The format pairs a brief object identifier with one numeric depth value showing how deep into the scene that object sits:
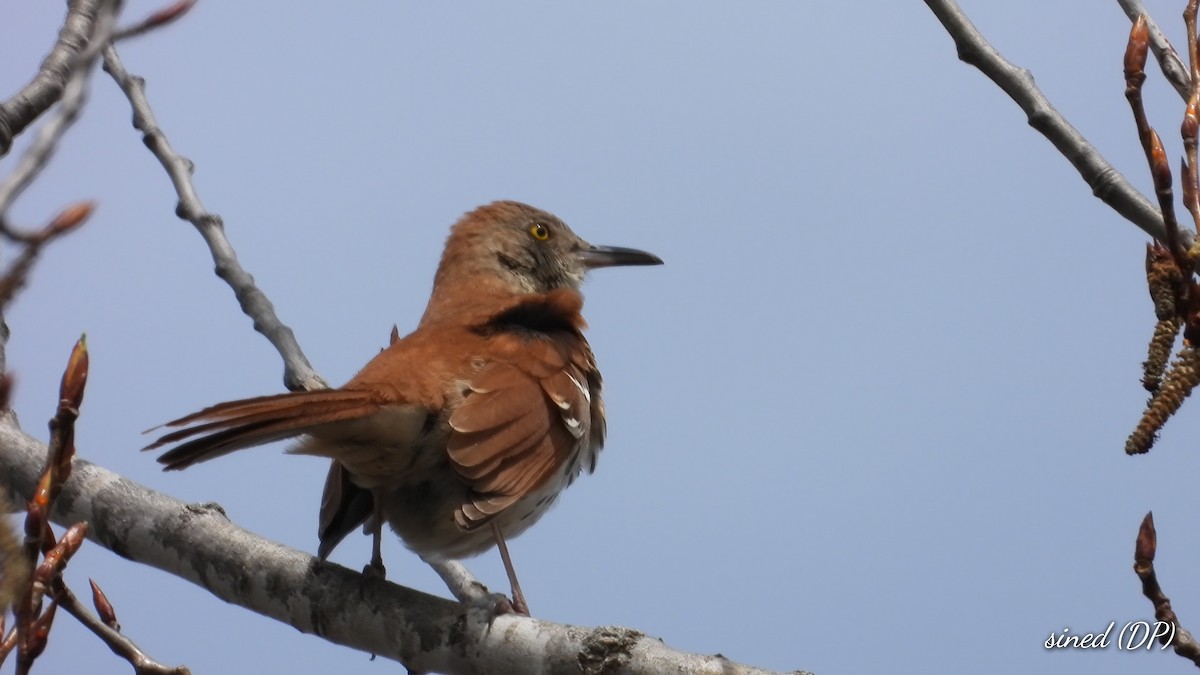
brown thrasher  7.00
